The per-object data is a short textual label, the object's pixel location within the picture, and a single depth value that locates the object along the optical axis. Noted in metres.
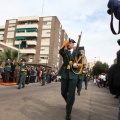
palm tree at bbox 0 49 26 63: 19.88
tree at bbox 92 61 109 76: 44.02
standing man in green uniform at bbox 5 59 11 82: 9.12
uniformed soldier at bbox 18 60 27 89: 7.04
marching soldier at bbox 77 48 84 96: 6.29
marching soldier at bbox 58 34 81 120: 2.75
